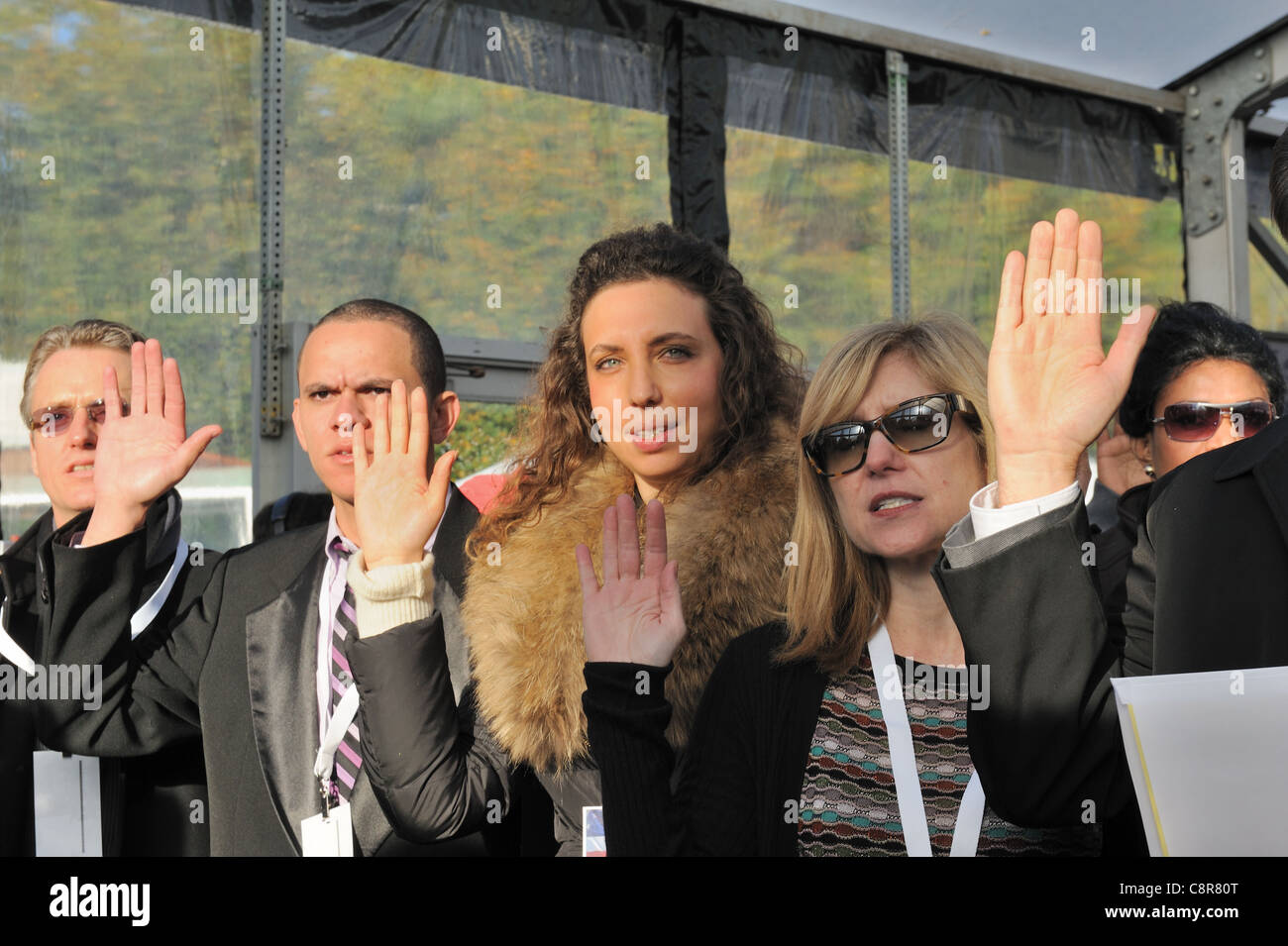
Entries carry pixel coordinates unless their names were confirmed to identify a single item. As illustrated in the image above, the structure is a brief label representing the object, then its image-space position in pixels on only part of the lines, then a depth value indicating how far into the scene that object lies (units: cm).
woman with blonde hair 164
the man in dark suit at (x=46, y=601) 219
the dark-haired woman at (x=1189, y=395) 233
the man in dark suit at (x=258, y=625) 206
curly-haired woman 184
